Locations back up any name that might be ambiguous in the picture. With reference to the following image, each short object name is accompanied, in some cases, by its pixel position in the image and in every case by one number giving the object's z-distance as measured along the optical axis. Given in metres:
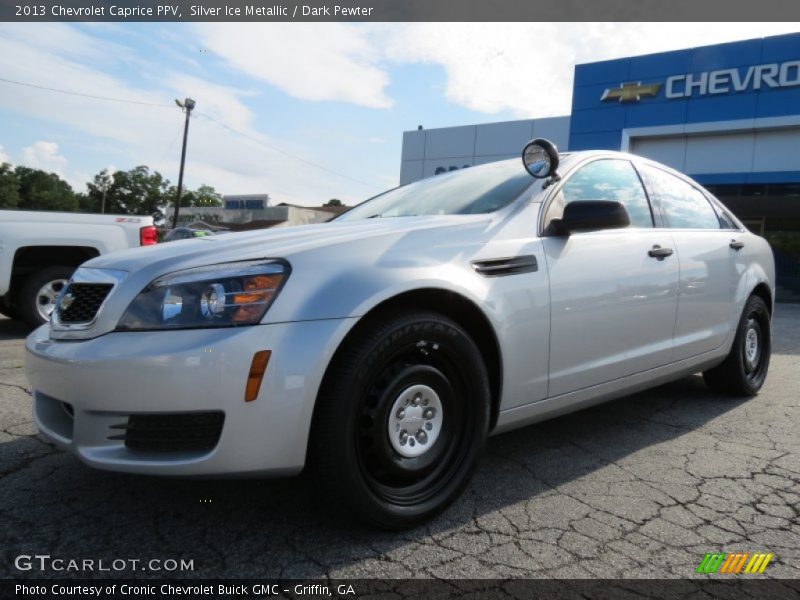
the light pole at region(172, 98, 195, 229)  32.28
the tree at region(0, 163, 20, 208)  90.81
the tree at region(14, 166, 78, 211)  96.54
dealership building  19.17
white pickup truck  6.24
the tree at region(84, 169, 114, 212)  103.50
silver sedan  1.91
